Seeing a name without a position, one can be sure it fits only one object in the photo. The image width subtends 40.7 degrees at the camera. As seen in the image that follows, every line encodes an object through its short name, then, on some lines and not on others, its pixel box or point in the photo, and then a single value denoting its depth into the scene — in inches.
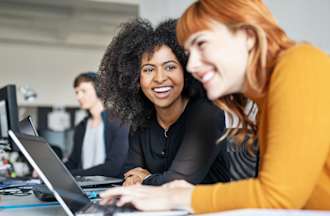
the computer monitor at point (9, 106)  47.5
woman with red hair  30.6
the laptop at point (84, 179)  51.1
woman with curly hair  53.0
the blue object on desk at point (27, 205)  46.3
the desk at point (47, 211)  28.3
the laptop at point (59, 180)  33.3
